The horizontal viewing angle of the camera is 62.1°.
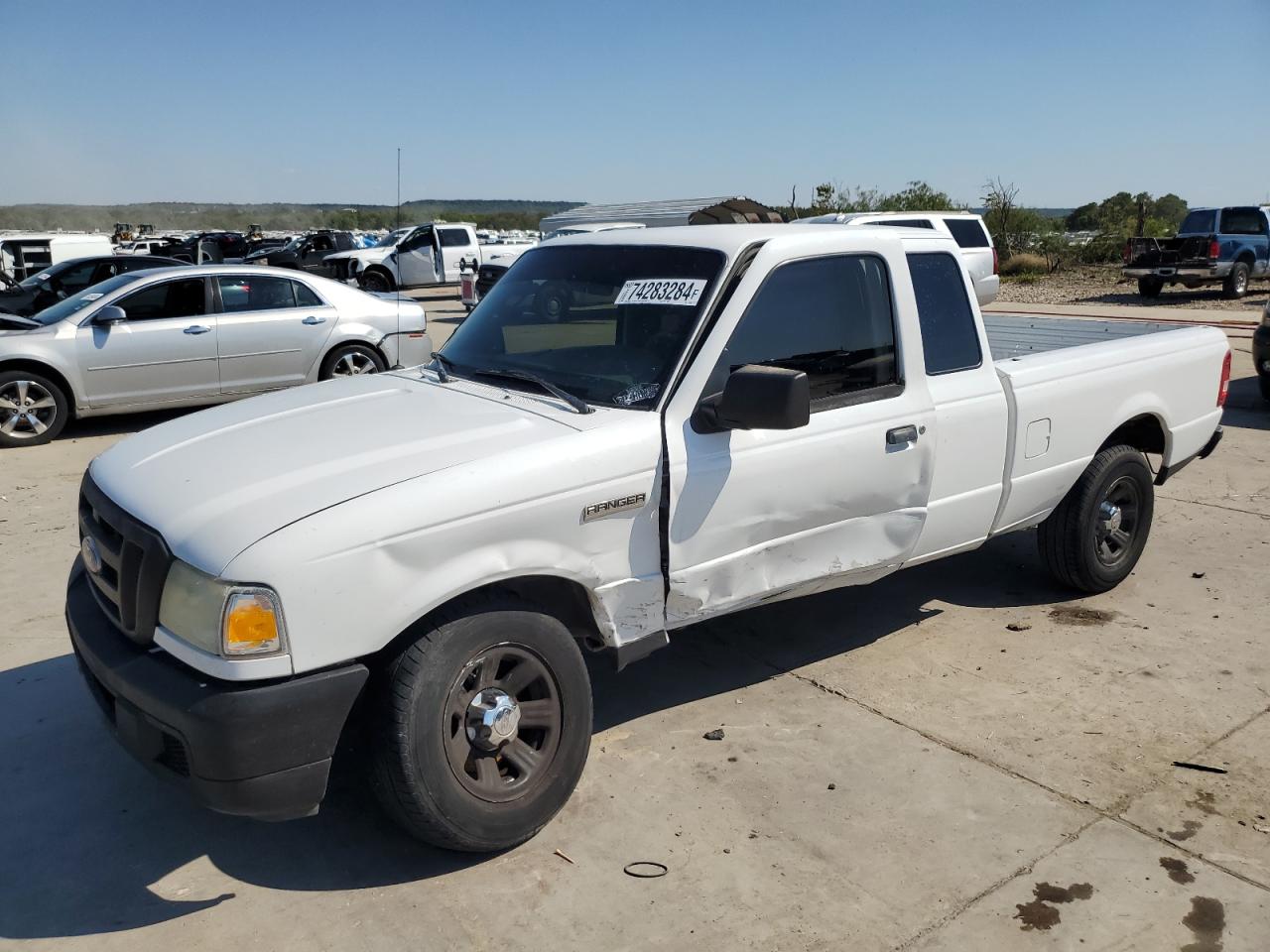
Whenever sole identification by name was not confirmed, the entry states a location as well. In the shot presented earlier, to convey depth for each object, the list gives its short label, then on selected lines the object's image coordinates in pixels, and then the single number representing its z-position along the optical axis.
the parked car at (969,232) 15.90
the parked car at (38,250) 21.97
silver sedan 9.38
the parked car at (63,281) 13.38
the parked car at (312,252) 26.56
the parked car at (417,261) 26.80
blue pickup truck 21.58
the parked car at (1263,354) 10.48
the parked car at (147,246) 32.62
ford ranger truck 2.88
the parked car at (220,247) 28.58
